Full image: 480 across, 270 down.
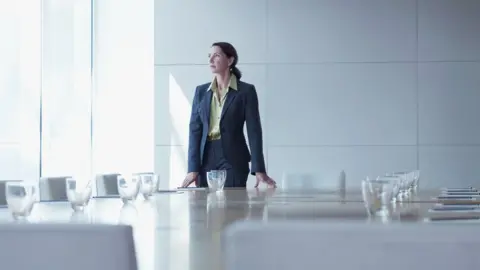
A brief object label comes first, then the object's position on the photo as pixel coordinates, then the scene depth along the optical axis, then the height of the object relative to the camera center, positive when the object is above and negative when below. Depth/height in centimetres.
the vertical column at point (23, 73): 748 +64
